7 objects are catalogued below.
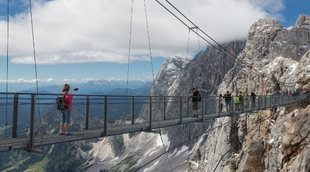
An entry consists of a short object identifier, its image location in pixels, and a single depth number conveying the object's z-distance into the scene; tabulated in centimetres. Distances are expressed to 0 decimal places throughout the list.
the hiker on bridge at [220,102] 1738
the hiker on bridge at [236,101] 1969
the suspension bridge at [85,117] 694
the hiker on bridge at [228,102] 1880
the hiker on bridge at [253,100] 2182
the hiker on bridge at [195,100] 1481
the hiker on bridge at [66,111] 821
